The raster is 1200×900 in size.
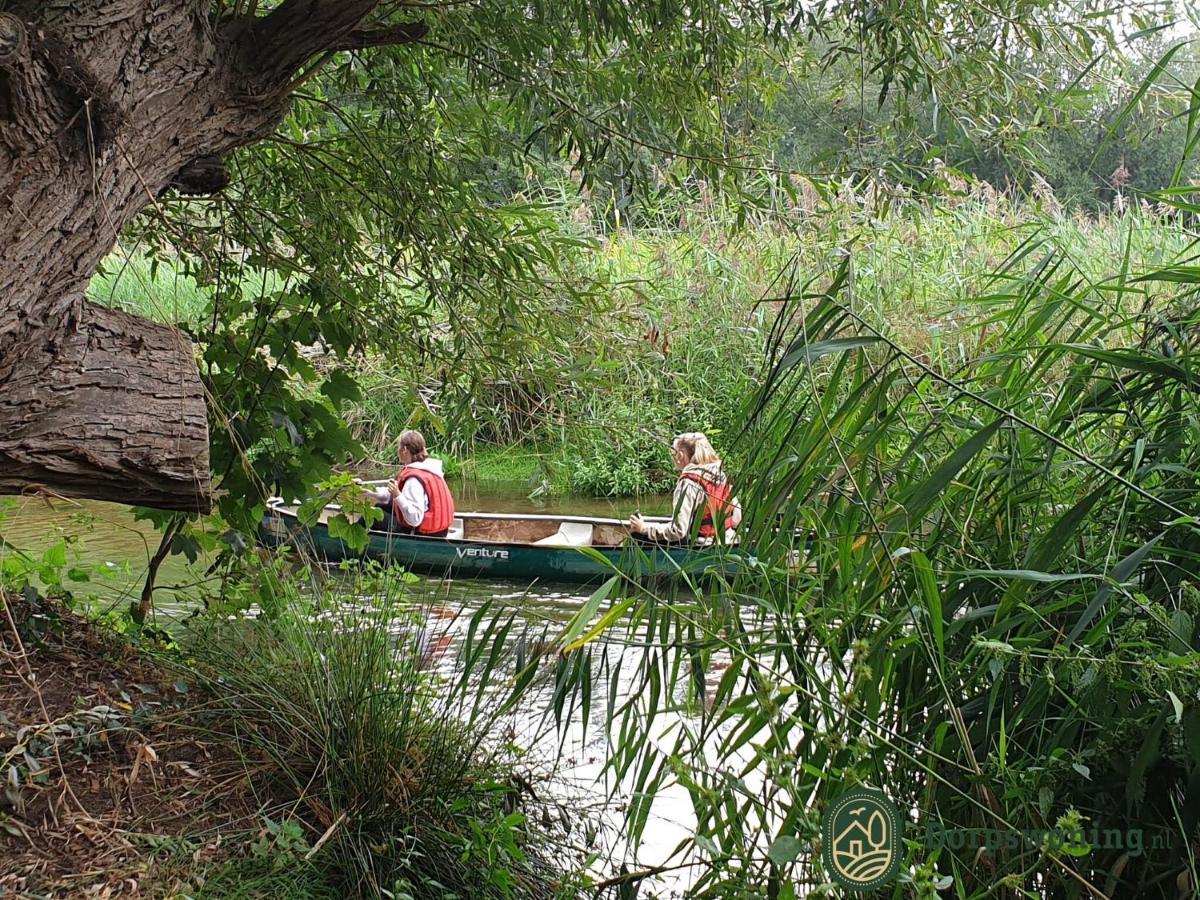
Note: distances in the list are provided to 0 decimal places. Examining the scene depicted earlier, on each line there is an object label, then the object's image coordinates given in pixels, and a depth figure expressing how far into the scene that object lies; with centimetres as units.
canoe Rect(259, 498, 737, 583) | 913
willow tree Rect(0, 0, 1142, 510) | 245
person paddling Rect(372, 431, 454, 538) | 929
